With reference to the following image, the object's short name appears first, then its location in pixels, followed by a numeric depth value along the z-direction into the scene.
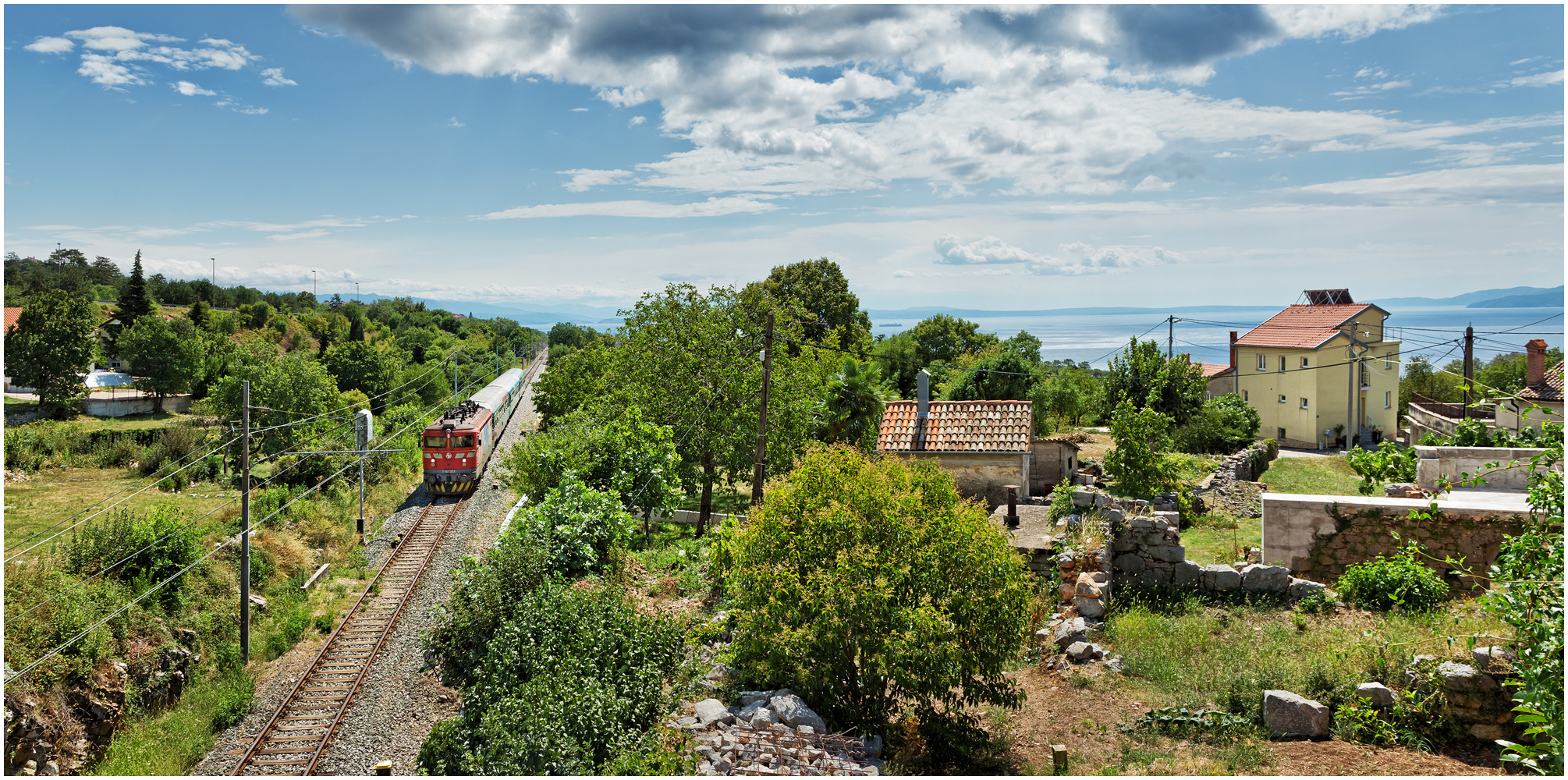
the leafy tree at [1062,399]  42.28
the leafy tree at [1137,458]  22.62
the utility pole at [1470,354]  33.91
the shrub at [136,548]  19.92
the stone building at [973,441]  25.42
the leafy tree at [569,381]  44.41
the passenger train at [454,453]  31.61
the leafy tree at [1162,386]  35.62
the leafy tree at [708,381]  25.91
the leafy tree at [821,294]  56.44
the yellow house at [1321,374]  42.03
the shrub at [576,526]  16.95
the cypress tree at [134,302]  73.62
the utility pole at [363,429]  32.50
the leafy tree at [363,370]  71.88
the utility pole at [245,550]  18.34
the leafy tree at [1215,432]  35.72
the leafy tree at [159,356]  60.78
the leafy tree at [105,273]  123.12
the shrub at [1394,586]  12.63
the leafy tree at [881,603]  9.55
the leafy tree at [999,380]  43.22
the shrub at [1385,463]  16.95
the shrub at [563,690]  9.84
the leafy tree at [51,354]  53.56
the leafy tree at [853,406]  36.88
